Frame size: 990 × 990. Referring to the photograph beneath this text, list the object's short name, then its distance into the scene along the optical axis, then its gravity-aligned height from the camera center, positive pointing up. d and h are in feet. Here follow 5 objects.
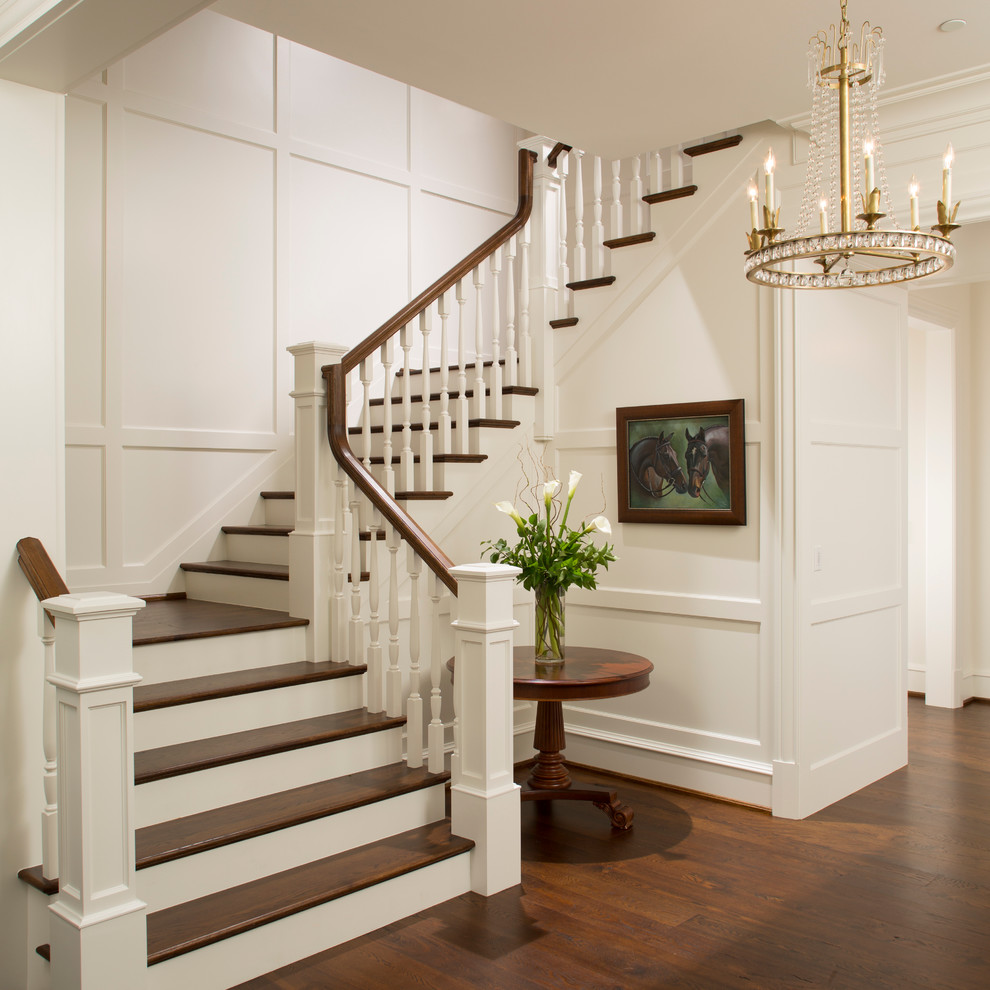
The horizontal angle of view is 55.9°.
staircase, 8.93 -2.75
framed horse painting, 13.53 +0.46
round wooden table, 11.66 -2.47
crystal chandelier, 6.84 +2.08
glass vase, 12.38 -1.72
